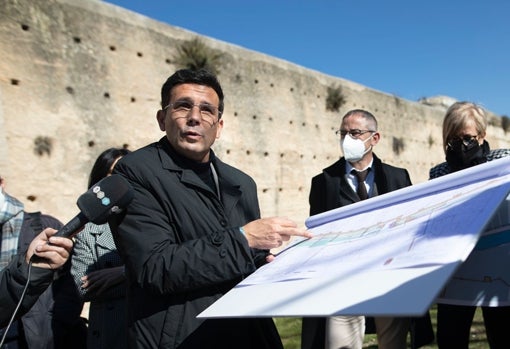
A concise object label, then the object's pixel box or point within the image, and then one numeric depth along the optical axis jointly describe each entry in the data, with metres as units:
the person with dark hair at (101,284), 2.00
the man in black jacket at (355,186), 2.40
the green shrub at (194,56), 7.64
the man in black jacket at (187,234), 1.16
